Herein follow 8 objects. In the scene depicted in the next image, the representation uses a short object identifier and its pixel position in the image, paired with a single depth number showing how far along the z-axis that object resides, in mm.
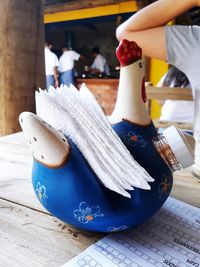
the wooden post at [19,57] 910
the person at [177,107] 1539
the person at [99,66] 6281
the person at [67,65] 5527
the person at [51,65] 5242
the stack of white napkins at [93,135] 294
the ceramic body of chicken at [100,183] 302
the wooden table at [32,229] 308
